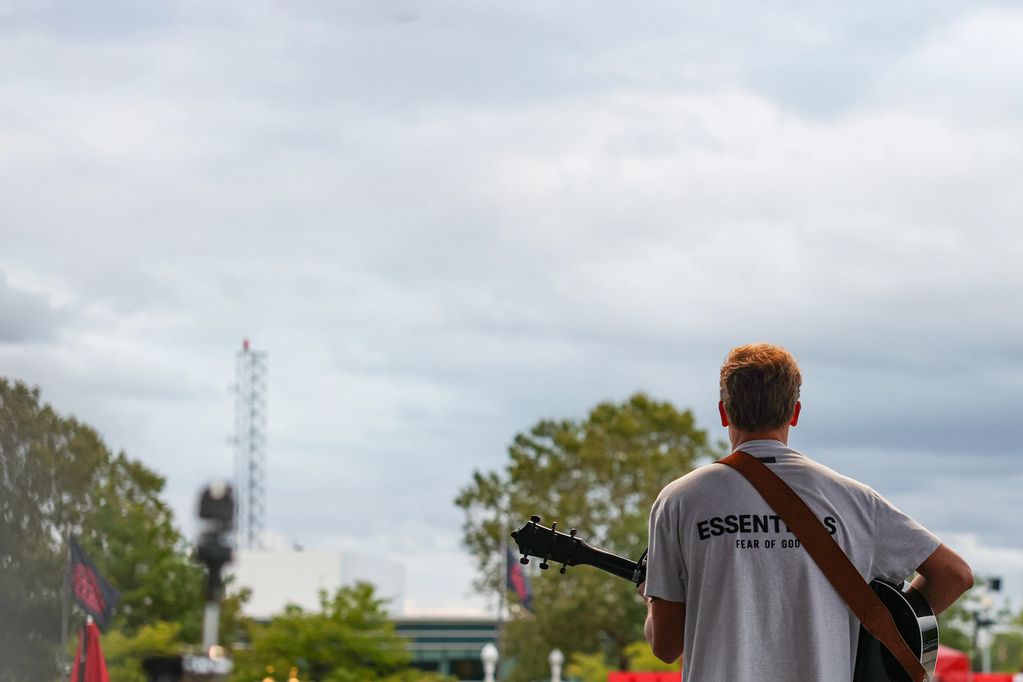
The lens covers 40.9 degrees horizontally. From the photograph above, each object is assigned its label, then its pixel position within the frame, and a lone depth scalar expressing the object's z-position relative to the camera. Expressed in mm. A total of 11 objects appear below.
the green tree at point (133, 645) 32719
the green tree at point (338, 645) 41219
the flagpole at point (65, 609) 18873
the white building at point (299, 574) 92875
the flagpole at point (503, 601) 47388
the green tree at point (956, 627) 59484
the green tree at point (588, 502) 50688
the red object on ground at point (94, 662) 15300
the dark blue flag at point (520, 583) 39344
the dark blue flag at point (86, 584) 20953
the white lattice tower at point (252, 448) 71188
